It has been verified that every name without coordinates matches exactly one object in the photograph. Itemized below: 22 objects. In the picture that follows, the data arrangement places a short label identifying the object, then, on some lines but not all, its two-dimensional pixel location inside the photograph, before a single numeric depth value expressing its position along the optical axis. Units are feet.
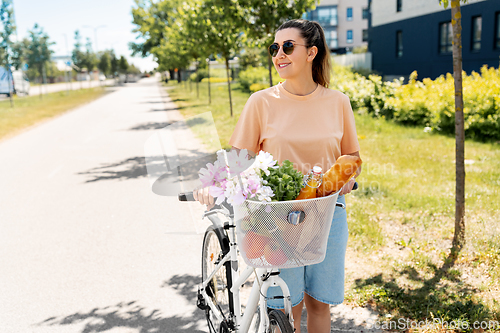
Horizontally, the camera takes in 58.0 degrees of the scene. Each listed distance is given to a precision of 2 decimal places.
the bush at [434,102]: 33.99
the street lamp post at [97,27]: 224.12
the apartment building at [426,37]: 68.80
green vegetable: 5.69
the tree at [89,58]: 235.81
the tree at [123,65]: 381.81
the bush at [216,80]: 174.91
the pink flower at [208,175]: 6.12
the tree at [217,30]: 38.54
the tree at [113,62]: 343.96
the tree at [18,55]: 94.58
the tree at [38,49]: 135.91
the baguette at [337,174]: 5.99
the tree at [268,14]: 29.96
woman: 7.59
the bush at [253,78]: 105.27
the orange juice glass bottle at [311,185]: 5.93
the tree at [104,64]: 305.98
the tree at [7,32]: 90.22
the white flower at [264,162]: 5.64
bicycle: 5.86
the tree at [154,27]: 139.54
